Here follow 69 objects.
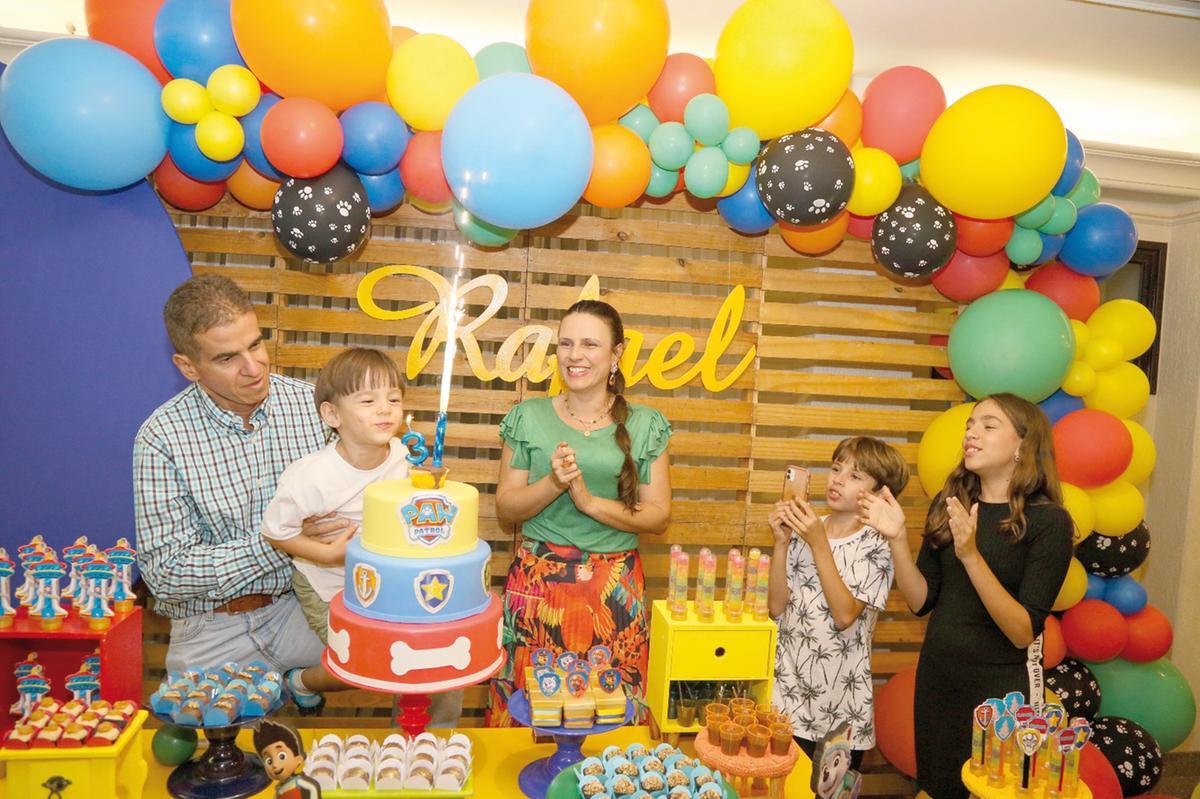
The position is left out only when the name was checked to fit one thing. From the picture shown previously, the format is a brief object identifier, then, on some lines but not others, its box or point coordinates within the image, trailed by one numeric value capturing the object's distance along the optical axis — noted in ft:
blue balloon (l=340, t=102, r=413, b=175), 11.04
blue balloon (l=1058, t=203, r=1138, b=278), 12.80
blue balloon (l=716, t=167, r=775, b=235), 12.38
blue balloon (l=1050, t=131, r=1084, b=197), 12.40
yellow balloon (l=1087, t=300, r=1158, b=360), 13.26
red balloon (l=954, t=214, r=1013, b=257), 12.46
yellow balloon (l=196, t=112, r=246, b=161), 10.80
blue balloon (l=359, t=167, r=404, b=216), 11.84
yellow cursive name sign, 13.14
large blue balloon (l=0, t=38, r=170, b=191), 10.31
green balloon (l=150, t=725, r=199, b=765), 7.13
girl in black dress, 9.25
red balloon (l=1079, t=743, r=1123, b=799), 11.53
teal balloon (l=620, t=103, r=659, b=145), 11.93
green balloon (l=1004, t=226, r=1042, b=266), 12.75
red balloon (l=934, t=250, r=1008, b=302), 13.08
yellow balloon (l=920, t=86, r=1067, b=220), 11.27
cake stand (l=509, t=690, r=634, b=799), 7.16
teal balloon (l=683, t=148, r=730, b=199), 11.64
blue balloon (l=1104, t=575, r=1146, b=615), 13.64
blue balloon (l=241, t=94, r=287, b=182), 11.00
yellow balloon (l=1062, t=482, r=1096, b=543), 12.55
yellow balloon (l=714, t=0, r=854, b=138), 10.87
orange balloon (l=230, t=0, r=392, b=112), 10.13
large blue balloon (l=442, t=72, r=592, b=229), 10.17
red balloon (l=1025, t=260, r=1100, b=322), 13.41
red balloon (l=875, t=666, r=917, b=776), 12.84
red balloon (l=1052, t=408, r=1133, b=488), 12.61
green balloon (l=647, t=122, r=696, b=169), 11.61
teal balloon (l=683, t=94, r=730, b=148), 11.32
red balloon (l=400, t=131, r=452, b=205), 11.34
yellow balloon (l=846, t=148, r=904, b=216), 11.92
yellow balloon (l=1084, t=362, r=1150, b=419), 13.30
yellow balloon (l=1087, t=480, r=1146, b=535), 13.03
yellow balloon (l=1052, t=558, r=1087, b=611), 12.91
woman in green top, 10.11
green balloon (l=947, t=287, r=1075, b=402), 12.25
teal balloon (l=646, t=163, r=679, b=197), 12.08
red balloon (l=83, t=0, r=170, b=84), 10.98
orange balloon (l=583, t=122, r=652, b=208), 11.50
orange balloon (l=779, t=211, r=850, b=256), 12.96
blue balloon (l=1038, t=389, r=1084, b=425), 13.24
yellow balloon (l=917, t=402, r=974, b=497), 12.92
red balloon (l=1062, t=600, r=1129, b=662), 13.26
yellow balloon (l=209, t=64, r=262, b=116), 10.66
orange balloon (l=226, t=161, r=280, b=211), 11.73
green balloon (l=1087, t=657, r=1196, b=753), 13.91
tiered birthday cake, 6.36
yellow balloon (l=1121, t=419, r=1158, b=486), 13.39
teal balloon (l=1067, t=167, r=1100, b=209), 12.86
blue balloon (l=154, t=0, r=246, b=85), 10.63
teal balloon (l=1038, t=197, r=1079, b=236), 12.59
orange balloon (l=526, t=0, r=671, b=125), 10.54
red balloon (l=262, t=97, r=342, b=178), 10.55
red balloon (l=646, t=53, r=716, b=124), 11.61
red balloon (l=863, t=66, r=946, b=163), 12.07
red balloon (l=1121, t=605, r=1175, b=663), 13.75
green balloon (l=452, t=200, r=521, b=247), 12.34
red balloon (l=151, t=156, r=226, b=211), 11.80
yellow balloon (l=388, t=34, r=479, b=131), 10.94
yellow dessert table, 7.16
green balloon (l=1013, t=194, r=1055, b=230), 12.37
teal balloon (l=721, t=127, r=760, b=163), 11.52
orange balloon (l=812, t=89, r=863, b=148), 12.03
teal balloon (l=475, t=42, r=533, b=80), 11.48
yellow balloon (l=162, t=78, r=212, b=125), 10.72
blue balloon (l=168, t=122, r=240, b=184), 11.10
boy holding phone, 10.16
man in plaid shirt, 8.41
